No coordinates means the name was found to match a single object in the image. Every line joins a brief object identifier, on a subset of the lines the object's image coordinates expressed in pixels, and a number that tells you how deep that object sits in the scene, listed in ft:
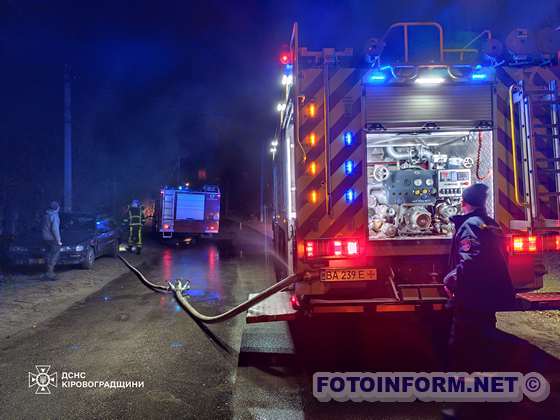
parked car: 32.09
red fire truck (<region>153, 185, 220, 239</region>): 61.05
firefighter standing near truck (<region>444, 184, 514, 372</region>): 10.97
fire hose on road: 14.85
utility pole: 48.19
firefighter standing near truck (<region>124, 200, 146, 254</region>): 48.01
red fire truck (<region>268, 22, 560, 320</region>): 14.11
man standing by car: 29.60
